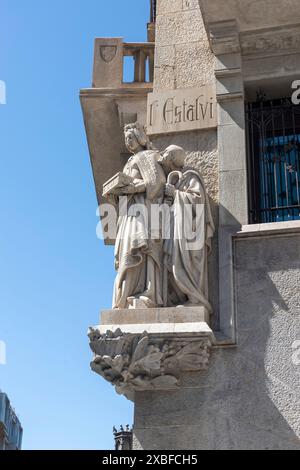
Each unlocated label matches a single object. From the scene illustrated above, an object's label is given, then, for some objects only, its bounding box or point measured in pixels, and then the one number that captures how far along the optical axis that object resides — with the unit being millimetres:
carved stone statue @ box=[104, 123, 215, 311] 8688
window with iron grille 9891
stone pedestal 8125
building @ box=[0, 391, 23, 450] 51625
